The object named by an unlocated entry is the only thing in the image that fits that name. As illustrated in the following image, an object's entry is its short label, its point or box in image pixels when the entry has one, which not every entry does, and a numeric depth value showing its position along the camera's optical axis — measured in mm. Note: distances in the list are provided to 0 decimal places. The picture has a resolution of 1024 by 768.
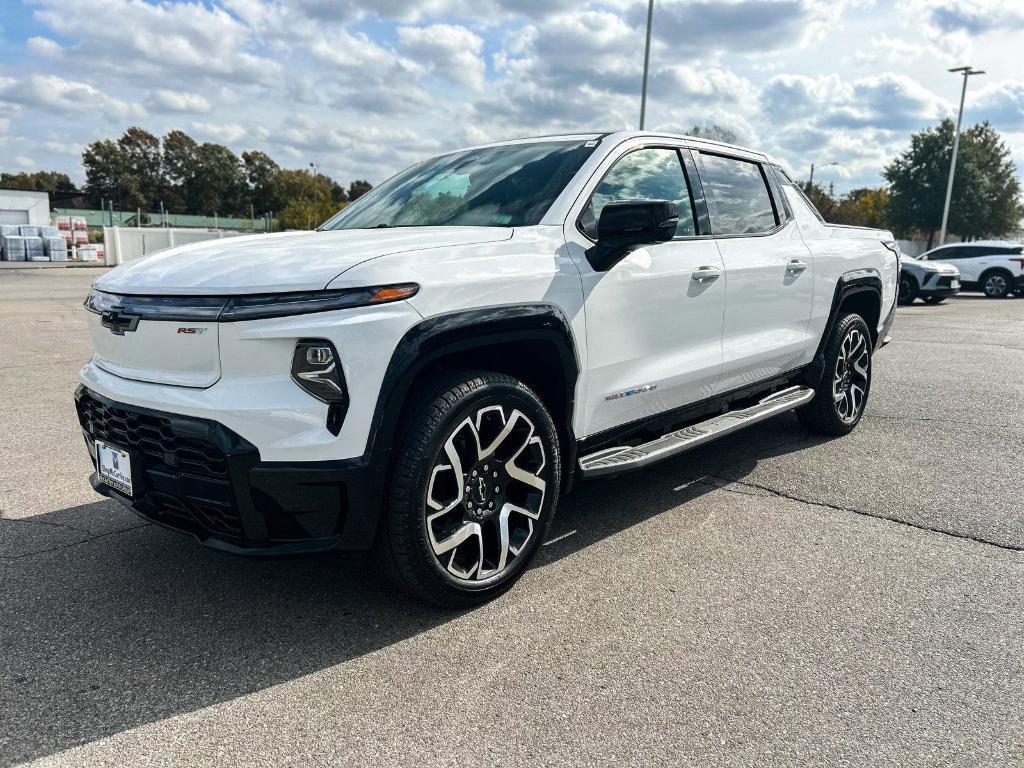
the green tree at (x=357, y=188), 89588
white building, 47594
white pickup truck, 2607
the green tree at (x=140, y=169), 92625
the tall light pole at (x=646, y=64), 20397
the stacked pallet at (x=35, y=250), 35719
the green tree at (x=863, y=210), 66062
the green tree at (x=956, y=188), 44750
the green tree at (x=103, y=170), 90500
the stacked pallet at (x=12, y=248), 35219
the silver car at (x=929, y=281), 19578
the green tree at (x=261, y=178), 97062
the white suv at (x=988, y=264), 22781
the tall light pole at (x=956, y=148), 36719
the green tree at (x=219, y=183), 94125
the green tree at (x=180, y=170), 96188
